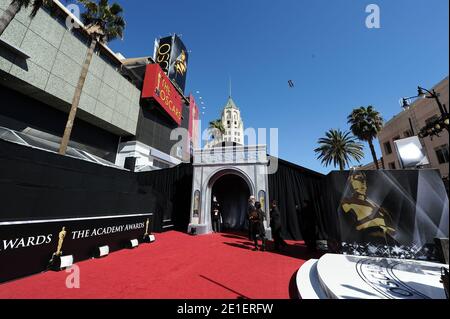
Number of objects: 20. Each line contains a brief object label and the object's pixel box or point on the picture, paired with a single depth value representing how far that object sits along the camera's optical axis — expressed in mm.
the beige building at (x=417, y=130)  19300
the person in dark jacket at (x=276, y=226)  8266
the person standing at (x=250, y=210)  8947
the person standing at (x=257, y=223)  8227
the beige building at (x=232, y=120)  96981
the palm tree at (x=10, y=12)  7711
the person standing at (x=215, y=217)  13102
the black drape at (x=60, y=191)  4793
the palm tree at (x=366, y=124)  23150
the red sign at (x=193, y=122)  34481
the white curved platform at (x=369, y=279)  3491
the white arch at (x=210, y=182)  12359
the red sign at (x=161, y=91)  21827
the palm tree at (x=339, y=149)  25922
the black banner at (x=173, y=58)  28062
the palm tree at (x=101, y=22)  11434
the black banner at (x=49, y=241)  4406
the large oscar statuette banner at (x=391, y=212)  5698
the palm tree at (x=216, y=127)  38625
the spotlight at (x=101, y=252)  6547
